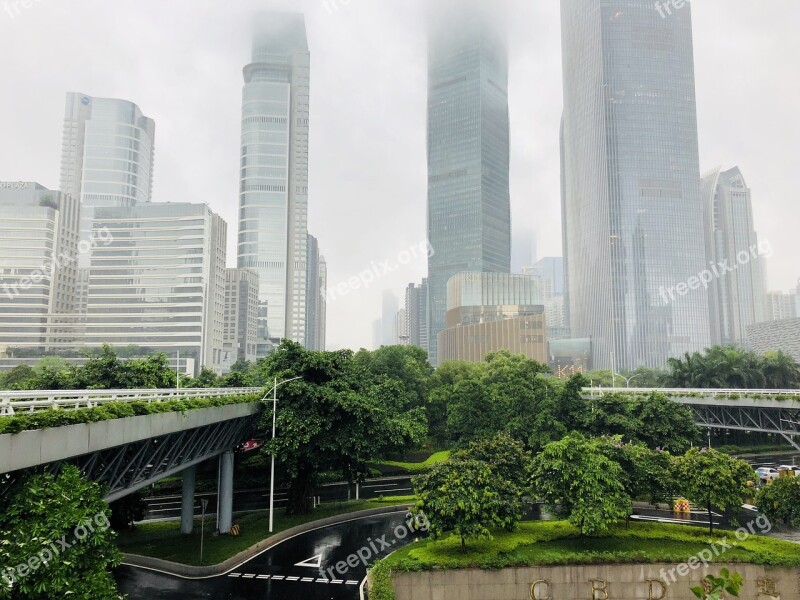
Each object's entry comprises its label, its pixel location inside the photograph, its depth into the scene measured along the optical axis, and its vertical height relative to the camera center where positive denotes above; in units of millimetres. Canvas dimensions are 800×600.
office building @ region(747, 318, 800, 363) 166750 +13455
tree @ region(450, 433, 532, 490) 32594 -5134
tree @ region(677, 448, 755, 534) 30828 -6112
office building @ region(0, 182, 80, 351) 139750 +29079
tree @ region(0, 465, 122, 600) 14070 -4646
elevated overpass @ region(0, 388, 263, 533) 15938 -2616
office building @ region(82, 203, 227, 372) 142750 +26597
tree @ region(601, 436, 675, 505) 32906 -6013
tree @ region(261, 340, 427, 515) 37031 -3251
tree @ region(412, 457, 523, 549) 28172 -6775
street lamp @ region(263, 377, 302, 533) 35684 -2330
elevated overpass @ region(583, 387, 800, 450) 44812 -2931
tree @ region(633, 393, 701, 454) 44062 -4128
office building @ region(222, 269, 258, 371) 180625 +22267
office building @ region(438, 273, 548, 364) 138250 +16917
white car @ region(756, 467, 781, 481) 49550 -9291
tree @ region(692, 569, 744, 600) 5789 -2366
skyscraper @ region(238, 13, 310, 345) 183500 +64106
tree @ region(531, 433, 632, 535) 29203 -6248
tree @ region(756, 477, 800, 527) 30656 -7396
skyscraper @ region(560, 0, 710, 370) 168500 +60542
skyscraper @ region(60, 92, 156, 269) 187250 +79925
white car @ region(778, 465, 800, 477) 48319 -8761
